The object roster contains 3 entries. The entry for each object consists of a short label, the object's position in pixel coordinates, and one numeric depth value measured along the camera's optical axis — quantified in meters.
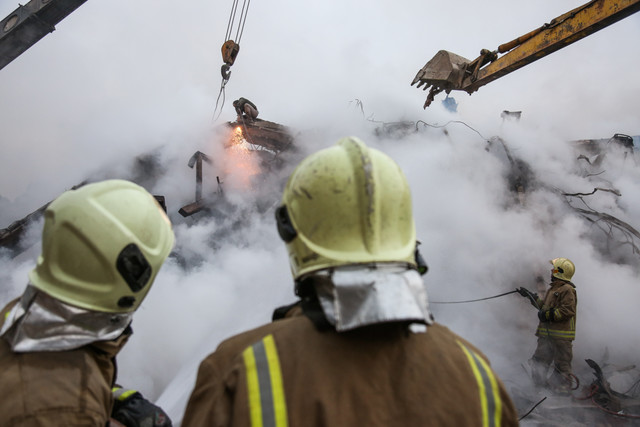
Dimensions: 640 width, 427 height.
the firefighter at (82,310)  1.12
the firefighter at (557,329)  4.77
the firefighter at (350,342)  0.85
